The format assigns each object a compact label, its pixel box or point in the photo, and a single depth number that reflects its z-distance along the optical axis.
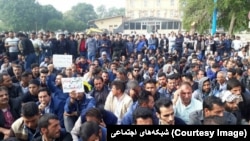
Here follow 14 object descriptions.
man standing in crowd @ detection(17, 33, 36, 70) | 10.32
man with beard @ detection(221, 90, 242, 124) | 4.63
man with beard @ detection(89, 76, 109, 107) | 6.04
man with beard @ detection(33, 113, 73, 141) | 3.78
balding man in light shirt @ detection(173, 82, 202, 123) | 4.87
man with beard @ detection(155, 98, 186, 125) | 4.06
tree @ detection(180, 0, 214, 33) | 23.83
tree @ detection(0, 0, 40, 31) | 44.66
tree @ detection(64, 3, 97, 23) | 80.31
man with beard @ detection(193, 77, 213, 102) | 6.09
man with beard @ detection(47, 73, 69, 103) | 5.68
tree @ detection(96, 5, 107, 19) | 123.00
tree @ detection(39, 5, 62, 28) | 50.29
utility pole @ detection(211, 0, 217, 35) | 20.86
